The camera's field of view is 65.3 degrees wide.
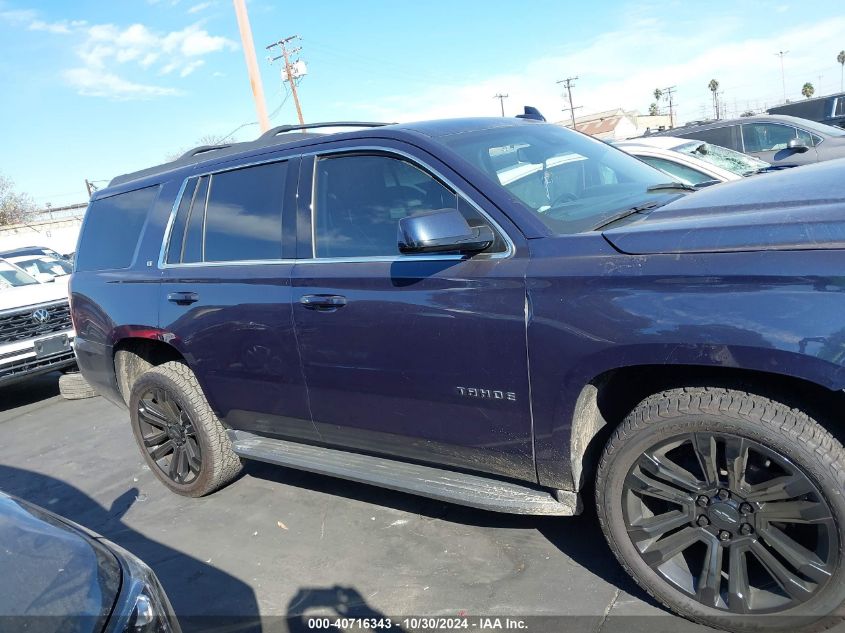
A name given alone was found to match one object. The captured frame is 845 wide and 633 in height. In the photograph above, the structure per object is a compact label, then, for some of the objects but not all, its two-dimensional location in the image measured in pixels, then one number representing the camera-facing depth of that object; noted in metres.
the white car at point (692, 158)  5.95
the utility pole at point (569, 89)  77.12
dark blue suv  2.06
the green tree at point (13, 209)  47.74
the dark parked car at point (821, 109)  15.15
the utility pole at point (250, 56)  13.16
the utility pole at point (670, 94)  91.36
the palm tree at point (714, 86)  97.50
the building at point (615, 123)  67.50
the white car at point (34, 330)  6.71
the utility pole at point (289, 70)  35.78
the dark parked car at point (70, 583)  1.67
